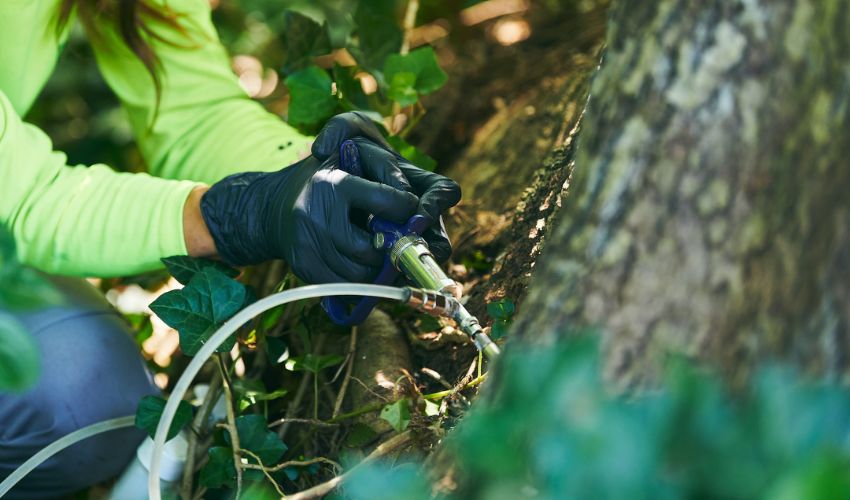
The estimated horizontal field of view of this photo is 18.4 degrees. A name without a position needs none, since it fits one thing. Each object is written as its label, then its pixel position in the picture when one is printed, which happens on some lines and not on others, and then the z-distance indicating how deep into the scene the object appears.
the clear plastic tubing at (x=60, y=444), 1.85
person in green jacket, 1.81
